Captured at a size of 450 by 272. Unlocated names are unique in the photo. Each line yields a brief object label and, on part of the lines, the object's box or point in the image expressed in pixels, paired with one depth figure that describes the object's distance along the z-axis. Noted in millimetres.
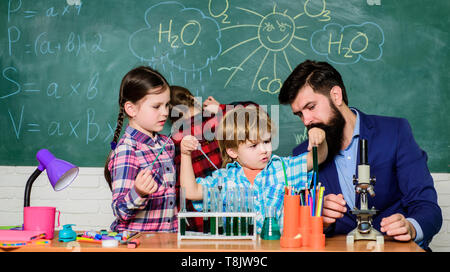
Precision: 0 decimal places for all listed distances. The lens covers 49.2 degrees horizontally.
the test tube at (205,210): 1669
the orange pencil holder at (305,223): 1549
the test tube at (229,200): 1696
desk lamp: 1805
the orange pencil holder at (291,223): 1517
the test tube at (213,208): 1655
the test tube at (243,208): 1656
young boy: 1954
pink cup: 1756
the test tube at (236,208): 1652
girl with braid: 2154
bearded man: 2158
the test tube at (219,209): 1656
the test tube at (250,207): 1658
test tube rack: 1622
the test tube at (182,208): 1648
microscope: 1630
